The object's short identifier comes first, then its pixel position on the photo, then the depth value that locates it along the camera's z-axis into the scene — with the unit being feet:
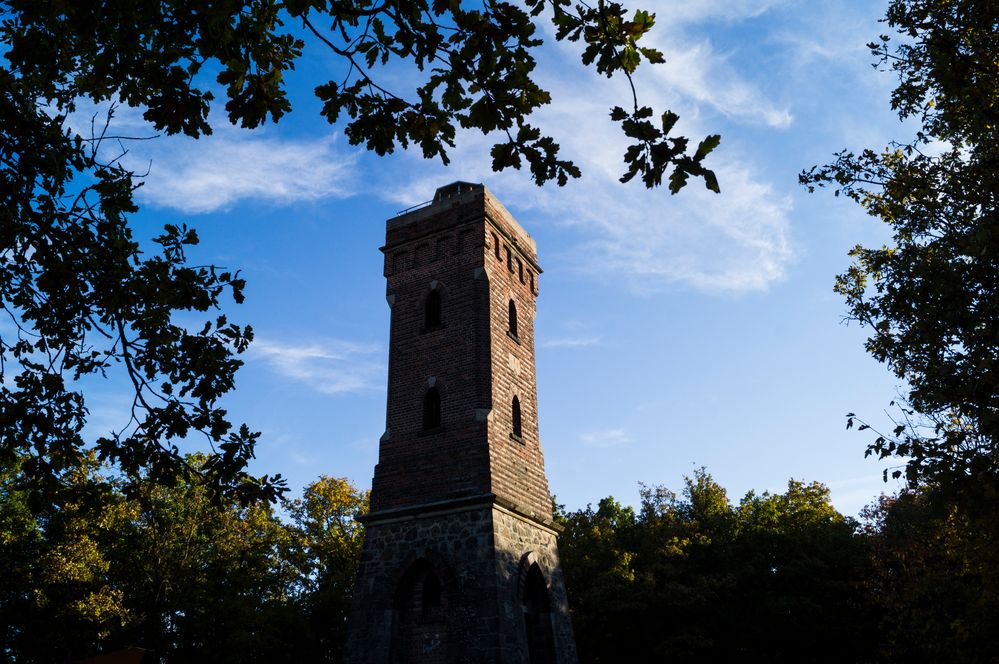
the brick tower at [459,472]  51.19
